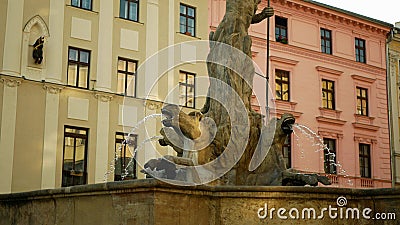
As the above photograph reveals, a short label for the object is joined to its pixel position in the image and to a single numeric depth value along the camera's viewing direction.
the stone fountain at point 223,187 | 6.95
